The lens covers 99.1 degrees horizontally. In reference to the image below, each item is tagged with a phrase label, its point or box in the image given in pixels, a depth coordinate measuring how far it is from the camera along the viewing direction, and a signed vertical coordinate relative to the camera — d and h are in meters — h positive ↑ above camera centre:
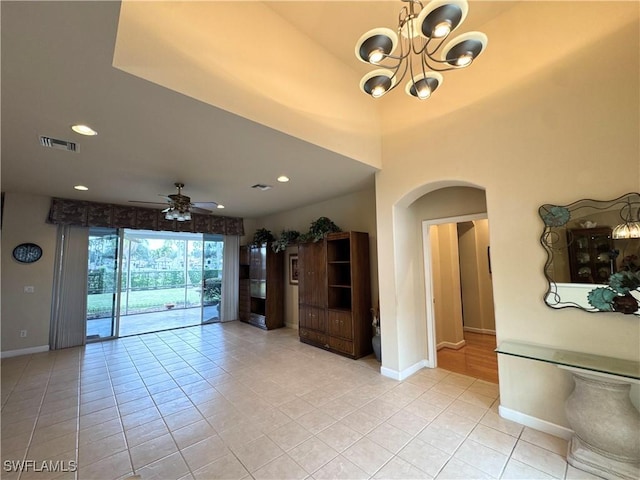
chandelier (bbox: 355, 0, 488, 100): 1.55 +1.38
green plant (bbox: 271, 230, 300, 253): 5.94 +0.52
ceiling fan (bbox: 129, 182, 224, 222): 3.91 +0.82
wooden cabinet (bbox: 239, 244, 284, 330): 6.57 -0.65
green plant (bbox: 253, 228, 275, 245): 6.71 +0.65
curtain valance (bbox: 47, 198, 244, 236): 5.11 +1.00
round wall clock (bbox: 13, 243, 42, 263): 4.84 +0.27
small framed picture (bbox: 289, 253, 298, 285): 6.60 -0.16
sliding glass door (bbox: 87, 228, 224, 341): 5.78 -0.44
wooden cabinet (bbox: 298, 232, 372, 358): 4.50 -0.60
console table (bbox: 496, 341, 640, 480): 1.94 -1.20
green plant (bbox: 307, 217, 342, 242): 5.00 +0.61
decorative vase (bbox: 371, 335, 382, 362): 4.15 -1.32
